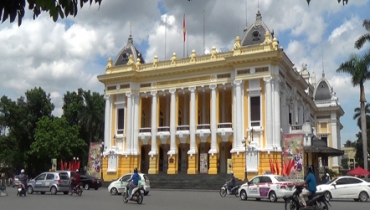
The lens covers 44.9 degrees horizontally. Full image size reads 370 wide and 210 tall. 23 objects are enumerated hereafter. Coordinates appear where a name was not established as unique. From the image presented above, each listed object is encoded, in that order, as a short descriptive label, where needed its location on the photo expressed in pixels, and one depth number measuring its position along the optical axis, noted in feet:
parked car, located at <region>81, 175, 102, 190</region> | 123.95
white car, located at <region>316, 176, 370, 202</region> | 76.95
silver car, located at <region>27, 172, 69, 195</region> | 93.20
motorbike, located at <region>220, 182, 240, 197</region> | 89.27
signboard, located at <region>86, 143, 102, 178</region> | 147.95
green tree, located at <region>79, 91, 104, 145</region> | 195.31
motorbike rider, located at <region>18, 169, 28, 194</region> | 84.03
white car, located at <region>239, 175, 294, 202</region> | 72.59
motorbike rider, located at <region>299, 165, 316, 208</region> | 46.52
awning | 125.18
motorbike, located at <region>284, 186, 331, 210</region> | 45.95
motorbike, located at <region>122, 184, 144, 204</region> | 66.69
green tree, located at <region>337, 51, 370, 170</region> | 121.08
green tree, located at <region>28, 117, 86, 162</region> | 170.91
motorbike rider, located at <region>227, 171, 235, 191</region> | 90.48
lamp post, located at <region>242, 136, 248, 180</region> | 120.88
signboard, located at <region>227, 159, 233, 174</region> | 127.63
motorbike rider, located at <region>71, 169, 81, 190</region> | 88.58
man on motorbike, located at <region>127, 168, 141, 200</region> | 68.44
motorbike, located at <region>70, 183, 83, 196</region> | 87.09
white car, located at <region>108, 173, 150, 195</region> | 93.81
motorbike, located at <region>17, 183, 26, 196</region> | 83.82
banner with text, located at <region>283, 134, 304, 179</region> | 115.44
